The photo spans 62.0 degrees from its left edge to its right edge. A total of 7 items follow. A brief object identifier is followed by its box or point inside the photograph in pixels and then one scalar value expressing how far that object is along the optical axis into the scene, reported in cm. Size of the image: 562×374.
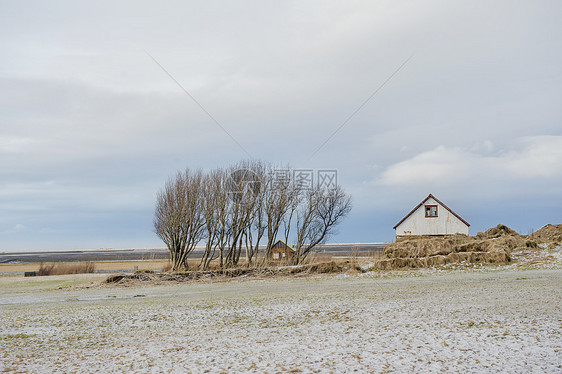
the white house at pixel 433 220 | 5803
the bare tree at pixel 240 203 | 3953
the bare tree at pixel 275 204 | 4094
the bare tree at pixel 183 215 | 3962
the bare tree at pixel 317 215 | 4306
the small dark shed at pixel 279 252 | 4134
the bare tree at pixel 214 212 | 3938
